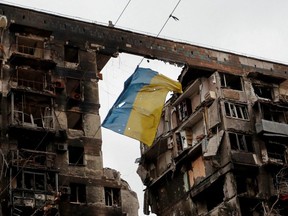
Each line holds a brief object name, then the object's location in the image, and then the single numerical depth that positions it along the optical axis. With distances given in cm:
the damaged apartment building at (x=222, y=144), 5041
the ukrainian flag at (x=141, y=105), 3934
